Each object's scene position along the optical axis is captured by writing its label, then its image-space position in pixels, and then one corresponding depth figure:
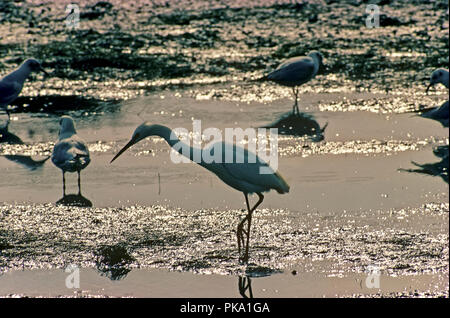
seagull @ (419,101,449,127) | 10.24
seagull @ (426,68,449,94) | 11.54
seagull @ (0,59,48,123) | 11.68
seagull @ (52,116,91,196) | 8.45
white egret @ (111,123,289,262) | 6.84
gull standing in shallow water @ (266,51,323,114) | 11.88
